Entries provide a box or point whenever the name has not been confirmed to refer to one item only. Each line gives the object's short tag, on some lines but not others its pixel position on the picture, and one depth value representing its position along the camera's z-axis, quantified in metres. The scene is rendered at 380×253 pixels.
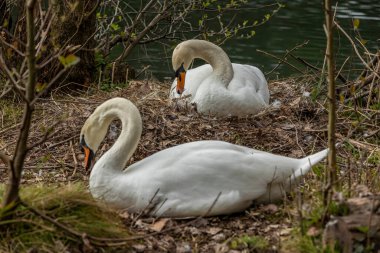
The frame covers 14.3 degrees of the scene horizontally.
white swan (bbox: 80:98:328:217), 9.62
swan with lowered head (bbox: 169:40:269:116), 14.33
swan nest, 9.44
